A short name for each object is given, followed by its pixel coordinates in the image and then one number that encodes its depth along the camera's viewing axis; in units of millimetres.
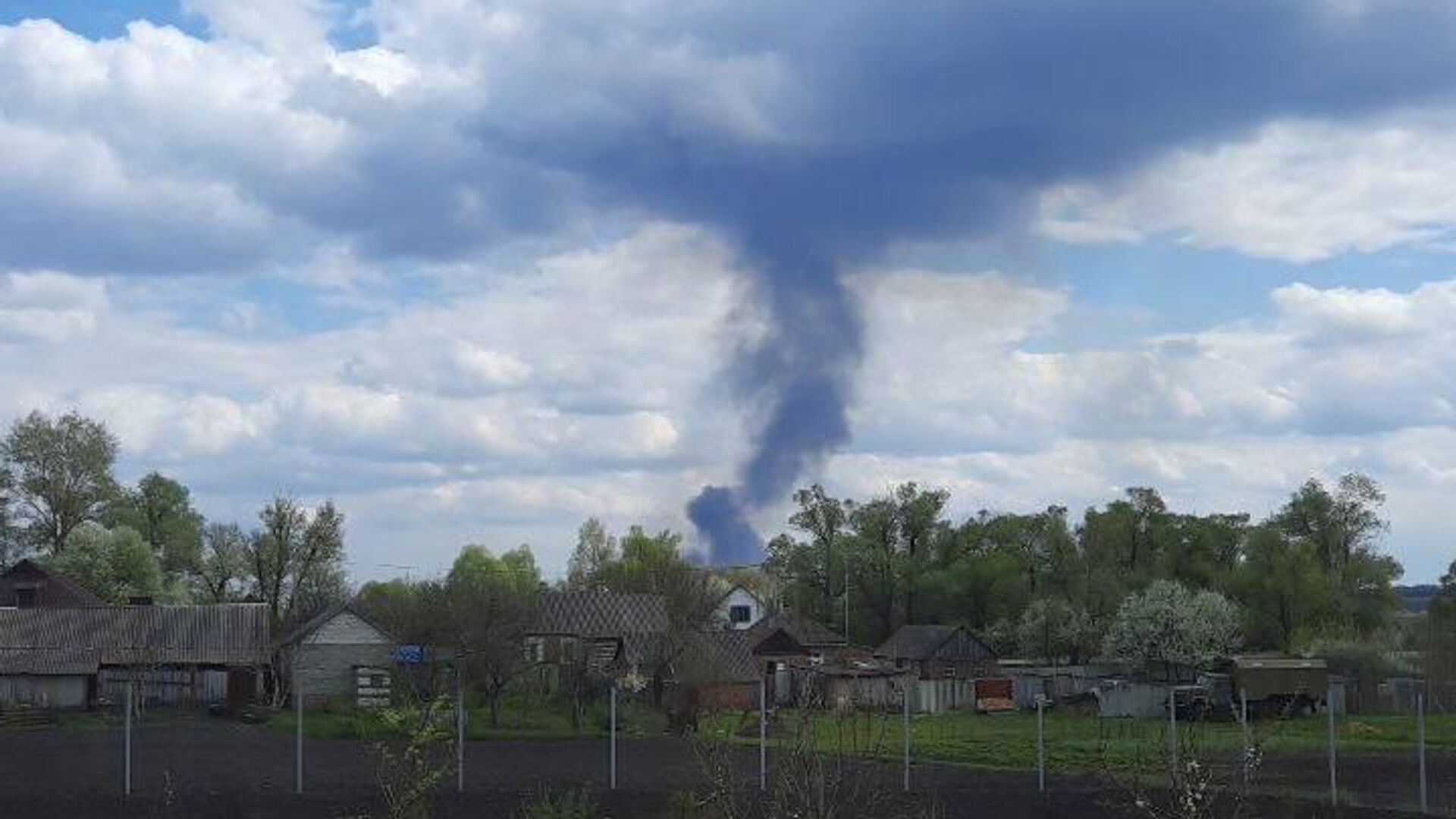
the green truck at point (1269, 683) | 51594
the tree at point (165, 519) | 95625
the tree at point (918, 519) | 101875
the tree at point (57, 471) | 88938
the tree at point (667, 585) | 53850
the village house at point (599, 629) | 55094
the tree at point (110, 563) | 83188
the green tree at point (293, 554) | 86312
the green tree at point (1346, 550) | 76812
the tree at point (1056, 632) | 77188
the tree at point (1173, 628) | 63906
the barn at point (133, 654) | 58781
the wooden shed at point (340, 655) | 57656
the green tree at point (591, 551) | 121562
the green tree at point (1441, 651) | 53938
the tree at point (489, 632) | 46406
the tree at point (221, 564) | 92375
